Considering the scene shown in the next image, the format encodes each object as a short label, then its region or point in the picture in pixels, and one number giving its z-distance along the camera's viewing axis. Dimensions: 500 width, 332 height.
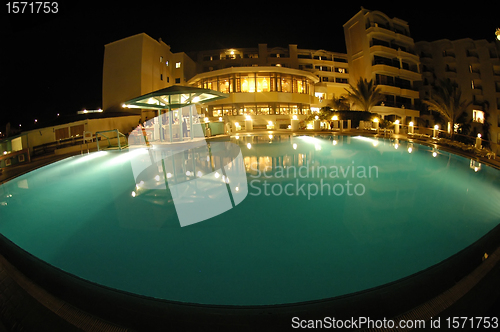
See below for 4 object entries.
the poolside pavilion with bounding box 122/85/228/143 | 13.07
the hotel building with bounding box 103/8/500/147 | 28.34
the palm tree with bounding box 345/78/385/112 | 27.38
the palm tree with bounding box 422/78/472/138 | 22.52
